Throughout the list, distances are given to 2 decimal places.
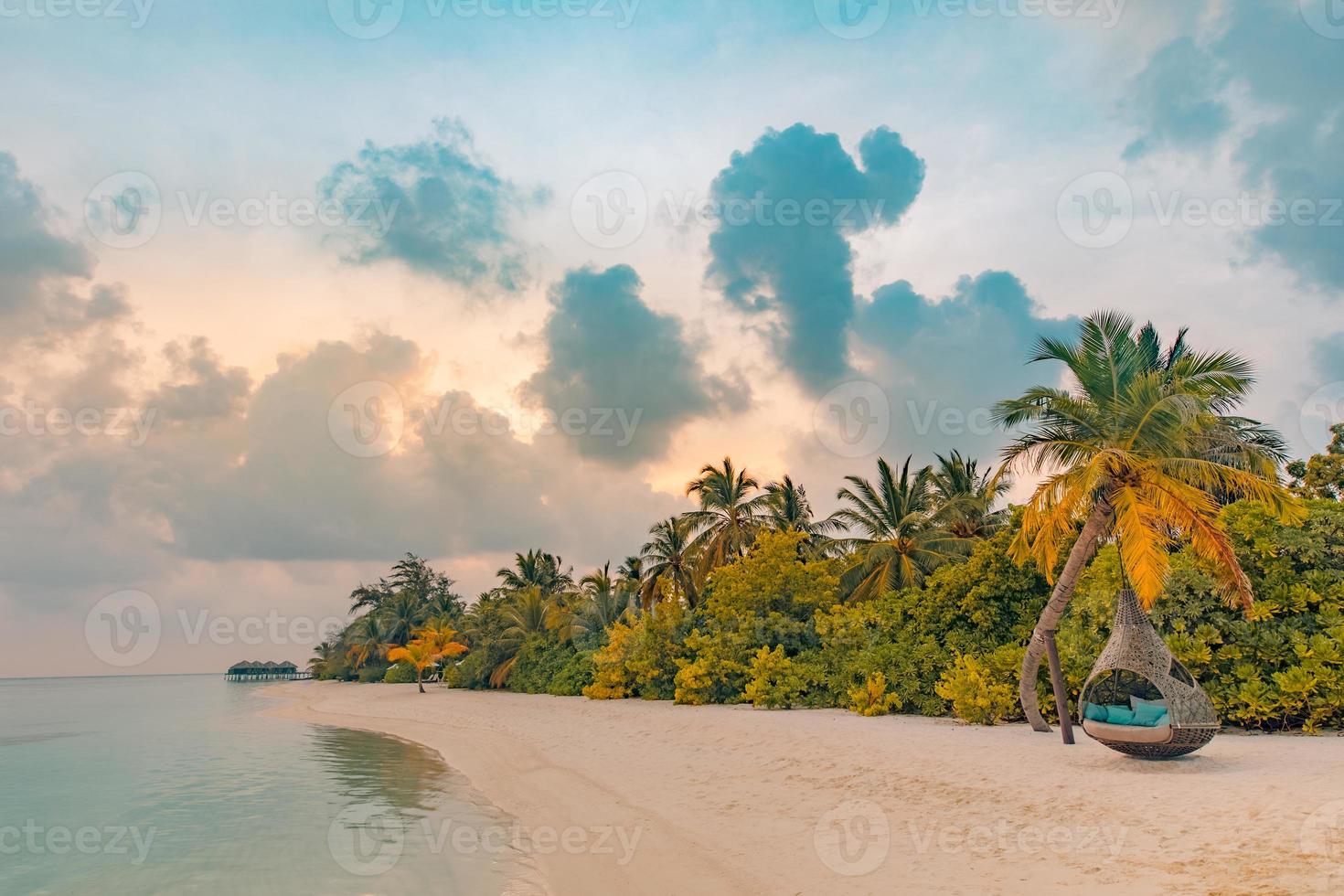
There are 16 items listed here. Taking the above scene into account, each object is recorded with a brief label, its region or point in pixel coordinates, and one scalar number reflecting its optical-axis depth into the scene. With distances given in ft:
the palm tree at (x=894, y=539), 108.27
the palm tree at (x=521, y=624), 151.33
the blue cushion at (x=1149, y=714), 39.29
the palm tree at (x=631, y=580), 137.28
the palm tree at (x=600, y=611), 133.39
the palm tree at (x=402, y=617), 240.94
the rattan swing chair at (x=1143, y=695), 38.55
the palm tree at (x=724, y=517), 121.90
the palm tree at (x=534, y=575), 198.59
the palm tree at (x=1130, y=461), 43.09
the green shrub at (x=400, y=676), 219.26
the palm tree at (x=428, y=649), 173.47
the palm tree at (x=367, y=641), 243.19
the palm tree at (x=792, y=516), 124.67
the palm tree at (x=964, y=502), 110.63
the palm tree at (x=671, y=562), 127.75
